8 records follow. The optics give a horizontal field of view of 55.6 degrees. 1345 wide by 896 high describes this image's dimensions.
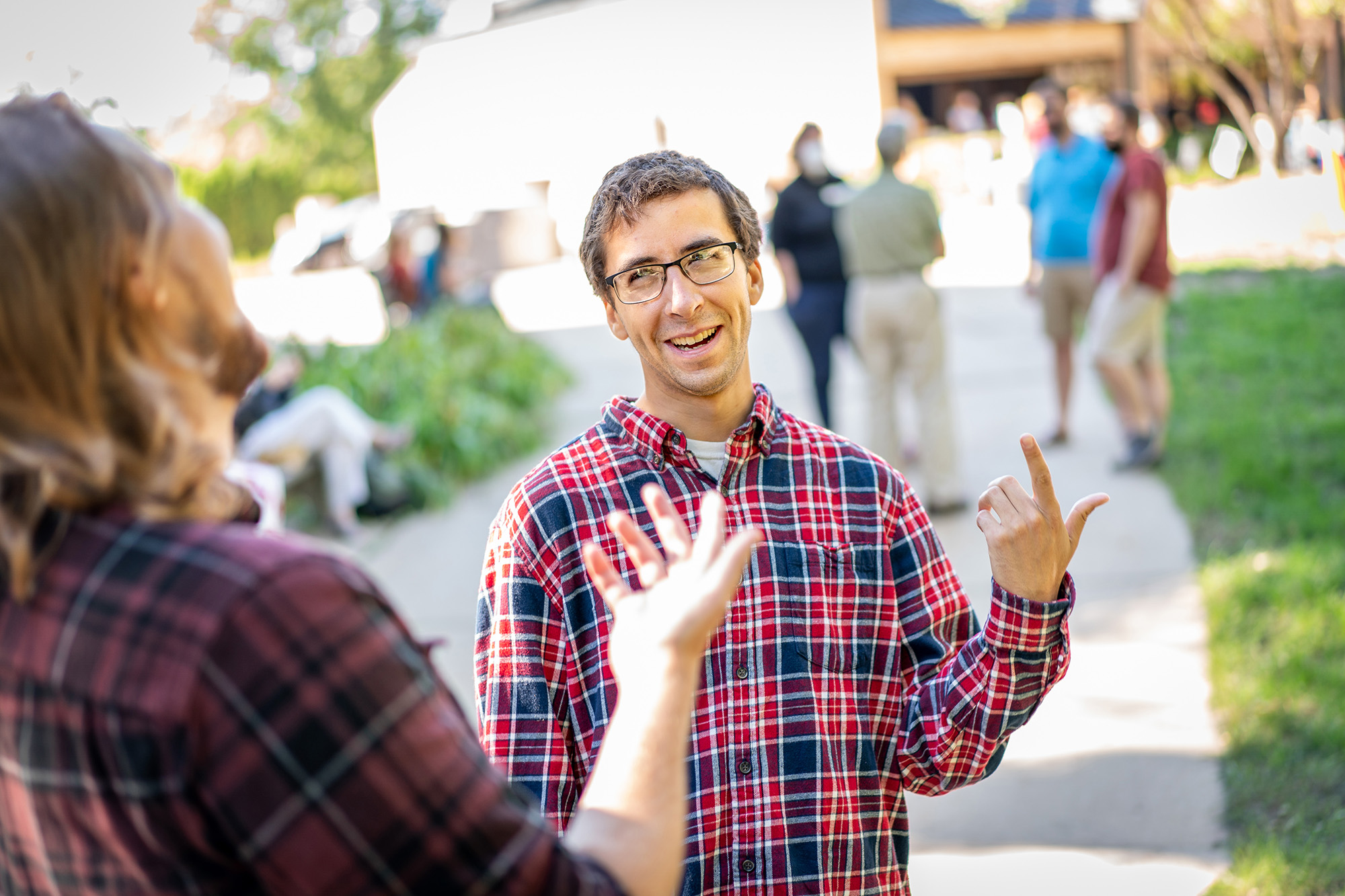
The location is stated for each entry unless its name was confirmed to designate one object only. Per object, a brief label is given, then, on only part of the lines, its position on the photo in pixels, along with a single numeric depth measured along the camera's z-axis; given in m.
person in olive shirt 7.26
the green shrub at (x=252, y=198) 30.38
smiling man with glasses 1.87
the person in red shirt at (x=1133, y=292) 7.25
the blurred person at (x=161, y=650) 1.03
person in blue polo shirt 8.10
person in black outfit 7.57
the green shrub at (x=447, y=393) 9.21
